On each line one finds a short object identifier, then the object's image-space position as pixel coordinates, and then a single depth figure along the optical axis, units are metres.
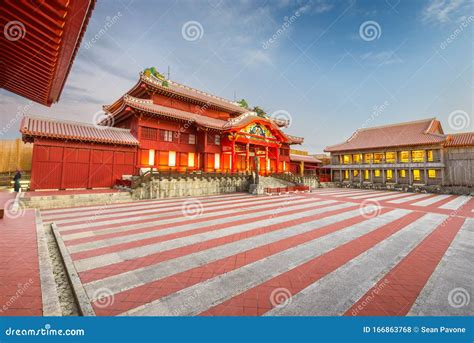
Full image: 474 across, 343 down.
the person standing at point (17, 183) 13.05
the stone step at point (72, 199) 9.93
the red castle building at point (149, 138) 13.18
